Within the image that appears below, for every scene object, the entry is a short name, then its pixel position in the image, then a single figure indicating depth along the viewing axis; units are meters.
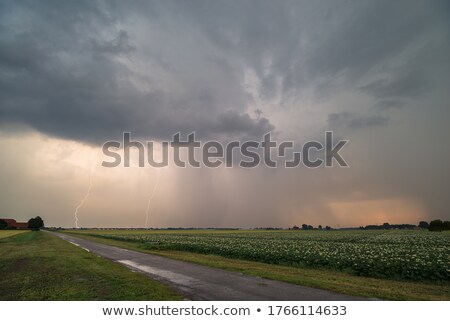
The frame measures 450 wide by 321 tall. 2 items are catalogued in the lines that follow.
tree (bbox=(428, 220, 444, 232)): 132.00
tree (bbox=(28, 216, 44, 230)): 178.88
